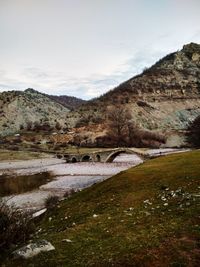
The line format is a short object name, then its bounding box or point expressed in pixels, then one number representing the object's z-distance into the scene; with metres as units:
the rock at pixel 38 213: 16.95
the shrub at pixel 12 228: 8.40
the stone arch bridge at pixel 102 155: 52.58
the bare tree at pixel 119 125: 84.59
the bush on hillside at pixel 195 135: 66.88
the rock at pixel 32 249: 7.58
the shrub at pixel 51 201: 20.15
